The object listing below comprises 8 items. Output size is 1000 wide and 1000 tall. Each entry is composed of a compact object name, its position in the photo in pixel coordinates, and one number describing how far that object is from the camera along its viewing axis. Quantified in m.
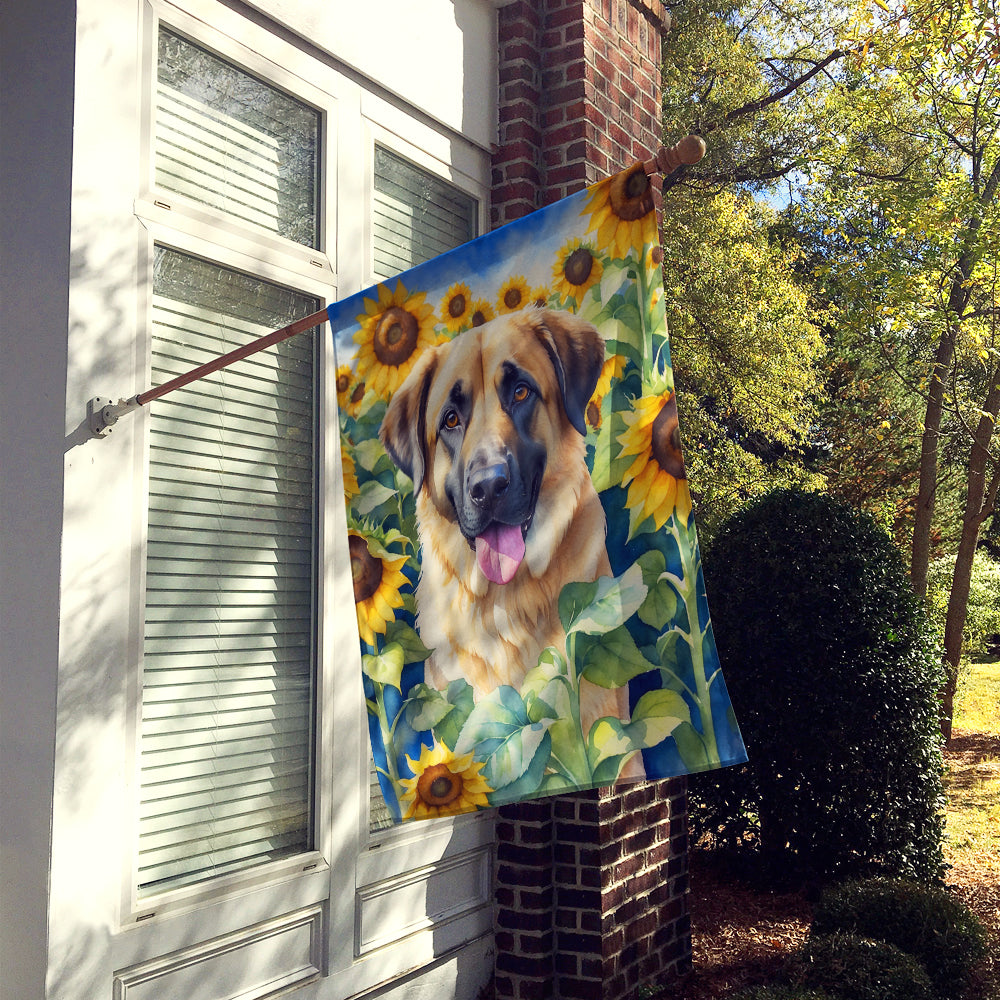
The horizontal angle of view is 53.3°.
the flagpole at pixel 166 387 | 2.58
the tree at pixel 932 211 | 7.77
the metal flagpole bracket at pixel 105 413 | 2.79
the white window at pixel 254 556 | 3.02
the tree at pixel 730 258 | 11.24
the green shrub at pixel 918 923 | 4.36
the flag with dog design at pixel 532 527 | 2.32
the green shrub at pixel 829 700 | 5.73
